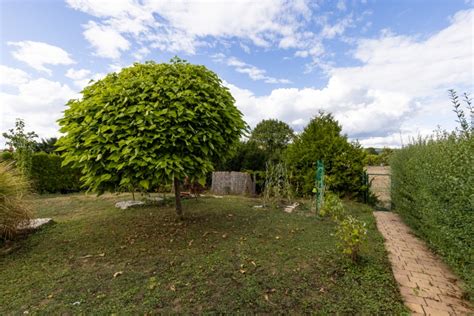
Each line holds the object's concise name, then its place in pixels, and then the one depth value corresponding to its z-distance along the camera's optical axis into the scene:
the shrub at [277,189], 6.54
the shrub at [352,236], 2.95
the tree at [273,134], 17.95
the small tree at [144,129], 3.14
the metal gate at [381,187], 7.97
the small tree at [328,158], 7.62
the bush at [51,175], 9.50
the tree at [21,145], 8.65
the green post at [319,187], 5.55
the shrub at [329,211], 4.82
